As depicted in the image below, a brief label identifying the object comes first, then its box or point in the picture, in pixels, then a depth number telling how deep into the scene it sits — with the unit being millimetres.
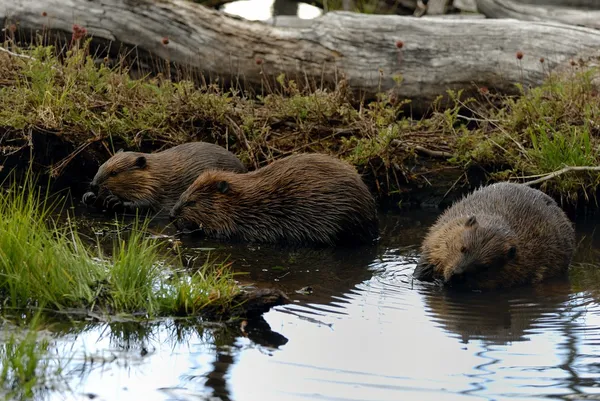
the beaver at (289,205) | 17484
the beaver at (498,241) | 14562
